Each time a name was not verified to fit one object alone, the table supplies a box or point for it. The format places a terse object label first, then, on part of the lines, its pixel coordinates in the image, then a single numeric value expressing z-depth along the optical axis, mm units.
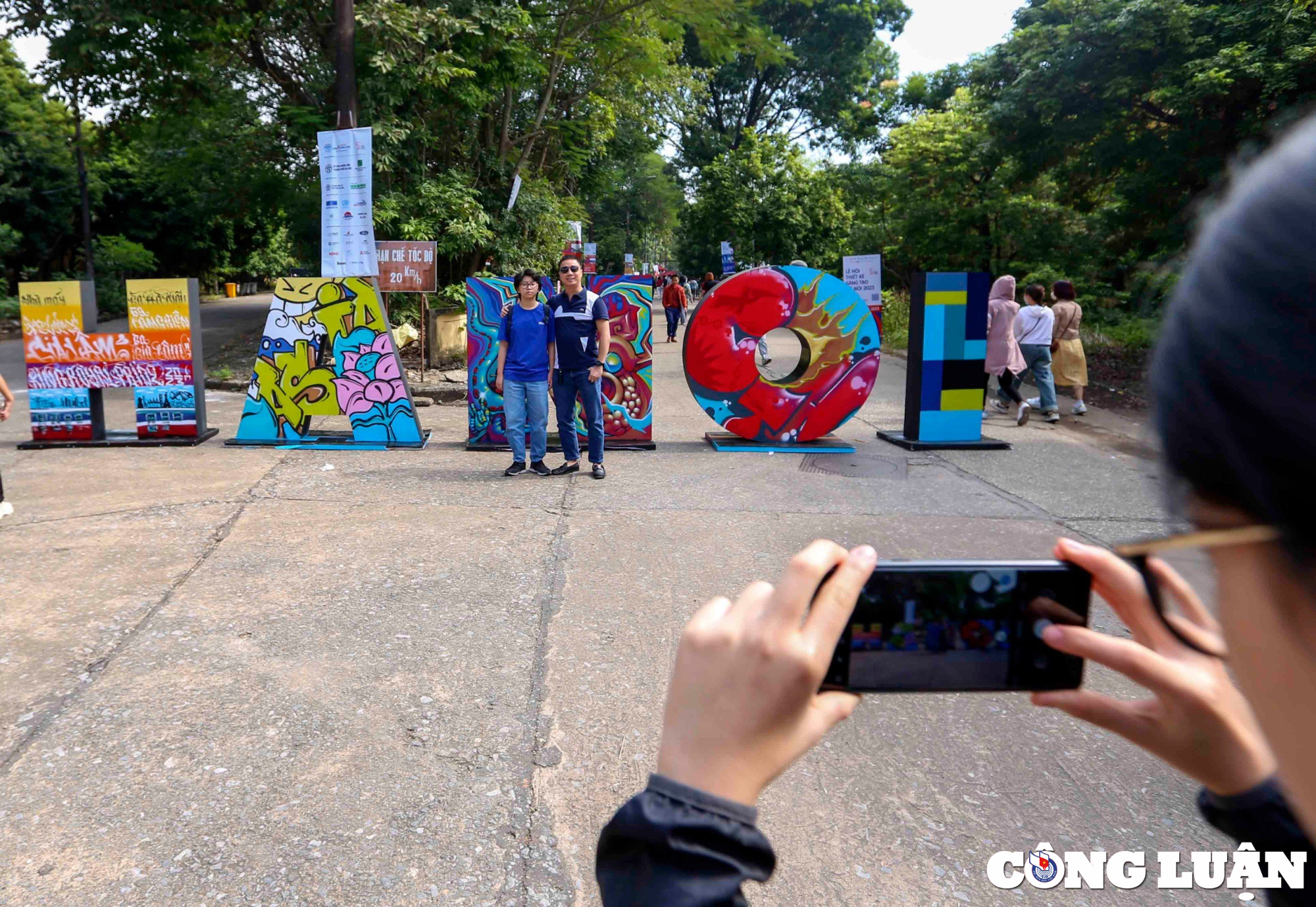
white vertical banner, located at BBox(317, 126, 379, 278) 10953
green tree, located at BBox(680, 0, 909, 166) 38031
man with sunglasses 8367
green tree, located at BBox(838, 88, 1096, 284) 17828
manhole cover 8820
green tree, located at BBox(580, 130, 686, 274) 51094
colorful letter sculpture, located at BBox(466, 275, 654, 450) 9648
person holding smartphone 559
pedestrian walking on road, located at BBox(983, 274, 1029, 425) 11625
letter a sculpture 9906
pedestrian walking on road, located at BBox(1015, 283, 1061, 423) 11398
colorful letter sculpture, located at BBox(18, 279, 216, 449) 9695
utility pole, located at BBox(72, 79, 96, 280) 27234
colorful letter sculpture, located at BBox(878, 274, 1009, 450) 9930
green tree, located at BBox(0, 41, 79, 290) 28078
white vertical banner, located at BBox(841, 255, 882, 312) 14477
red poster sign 13258
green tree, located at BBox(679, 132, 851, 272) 30891
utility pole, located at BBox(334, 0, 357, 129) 12062
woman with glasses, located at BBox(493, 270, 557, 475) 8336
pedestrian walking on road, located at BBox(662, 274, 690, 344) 23766
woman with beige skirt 11844
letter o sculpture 9773
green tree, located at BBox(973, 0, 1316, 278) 11859
